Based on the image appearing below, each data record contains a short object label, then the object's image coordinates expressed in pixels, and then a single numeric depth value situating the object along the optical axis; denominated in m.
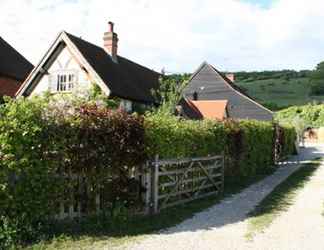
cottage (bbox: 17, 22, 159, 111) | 27.59
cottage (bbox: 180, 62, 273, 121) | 48.97
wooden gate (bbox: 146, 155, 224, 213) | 11.15
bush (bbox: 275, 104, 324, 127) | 72.88
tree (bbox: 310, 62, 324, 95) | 104.00
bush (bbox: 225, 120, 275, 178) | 18.08
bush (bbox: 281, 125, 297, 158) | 32.34
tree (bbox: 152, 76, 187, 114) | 24.62
